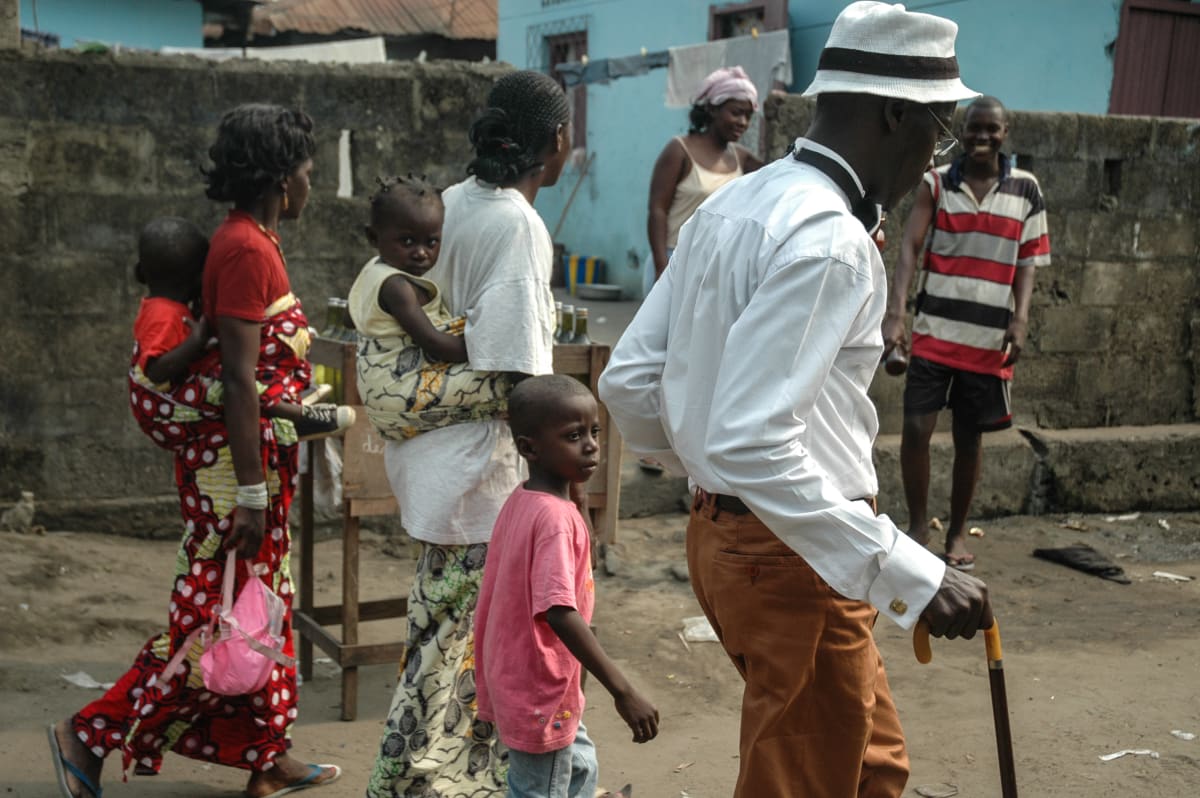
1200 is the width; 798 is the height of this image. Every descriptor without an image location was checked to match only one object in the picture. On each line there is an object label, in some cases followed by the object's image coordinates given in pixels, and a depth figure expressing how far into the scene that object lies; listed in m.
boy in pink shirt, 2.75
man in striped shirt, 5.94
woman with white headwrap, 6.38
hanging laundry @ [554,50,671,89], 12.98
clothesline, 12.24
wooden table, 4.23
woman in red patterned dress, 3.35
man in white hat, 2.01
